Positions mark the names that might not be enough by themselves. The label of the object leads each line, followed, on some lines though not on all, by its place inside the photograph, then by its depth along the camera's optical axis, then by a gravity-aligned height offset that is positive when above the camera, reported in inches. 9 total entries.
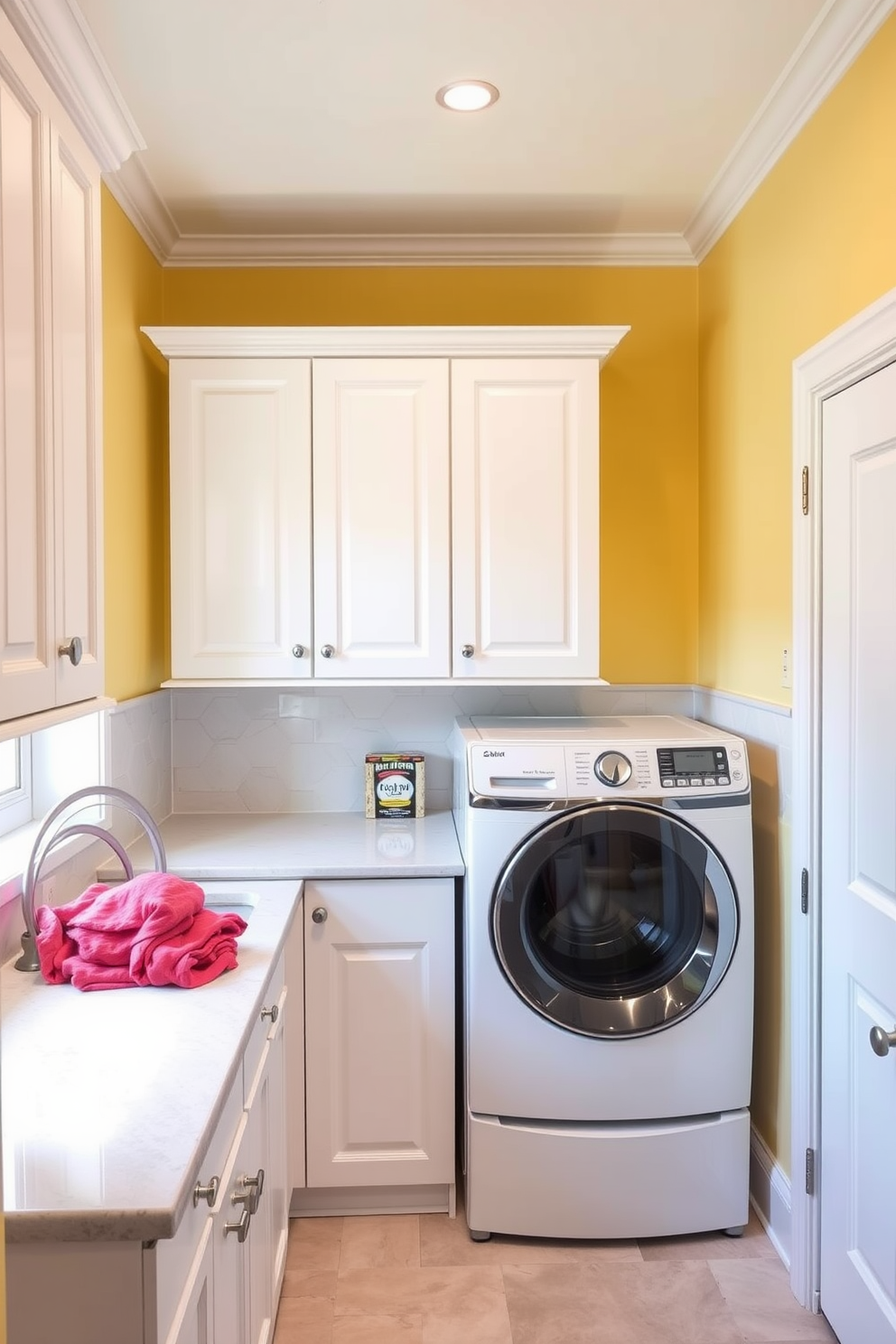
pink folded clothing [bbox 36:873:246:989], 60.9 -20.7
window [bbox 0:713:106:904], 79.1 -11.8
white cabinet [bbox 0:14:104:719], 43.1 +12.6
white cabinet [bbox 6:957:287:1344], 39.4 -30.1
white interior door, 64.8 -17.1
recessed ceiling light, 75.3 +45.6
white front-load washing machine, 82.7 -31.8
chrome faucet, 61.7 -15.0
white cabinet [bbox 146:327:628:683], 94.6 +13.7
